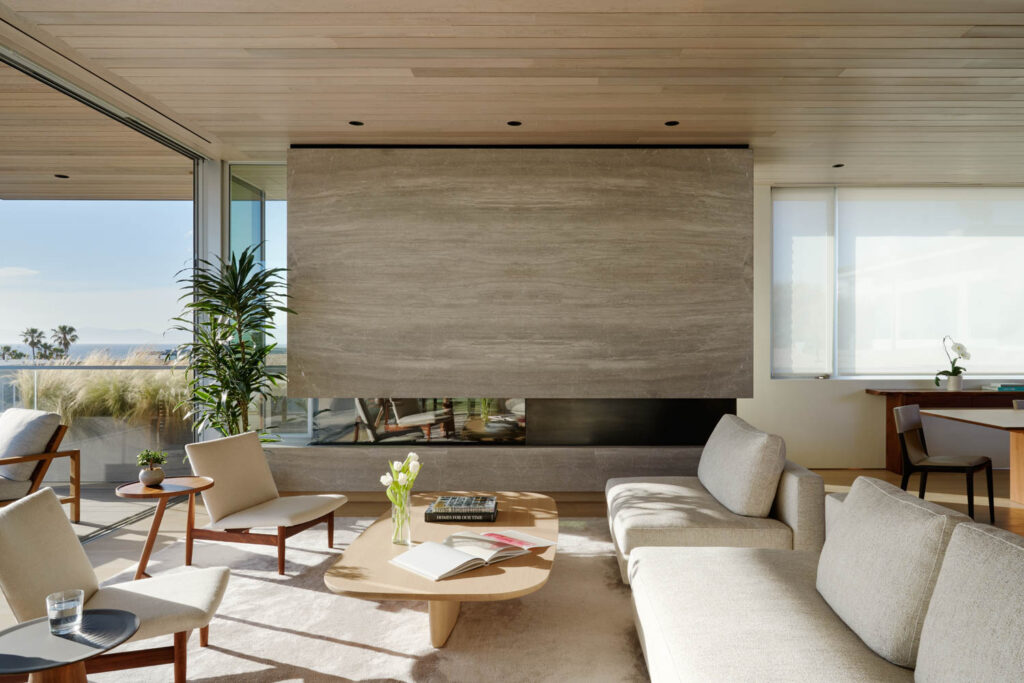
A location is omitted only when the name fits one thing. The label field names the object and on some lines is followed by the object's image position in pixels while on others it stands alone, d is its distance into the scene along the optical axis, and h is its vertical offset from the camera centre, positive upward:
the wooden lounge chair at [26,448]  3.62 -0.63
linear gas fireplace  5.13 -0.64
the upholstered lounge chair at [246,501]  3.29 -0.91
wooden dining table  4.21 -0.54
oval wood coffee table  2.22 -0.88
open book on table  2.40 -0.85
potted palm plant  4.84 -0.03
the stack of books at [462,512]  3.12 -0.85
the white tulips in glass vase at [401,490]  2.75 -0.66
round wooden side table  3.14 -0.75
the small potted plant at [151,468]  3.27 -0.67
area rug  2.38 -1.24
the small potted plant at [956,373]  6.09 -0.32
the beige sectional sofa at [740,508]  2.96 -0.85
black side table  1.49 -0.75
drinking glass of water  1.65 -0.71
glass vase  2.76 -0.79
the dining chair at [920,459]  4.31 -0.84
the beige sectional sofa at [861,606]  1.33 -0.75
